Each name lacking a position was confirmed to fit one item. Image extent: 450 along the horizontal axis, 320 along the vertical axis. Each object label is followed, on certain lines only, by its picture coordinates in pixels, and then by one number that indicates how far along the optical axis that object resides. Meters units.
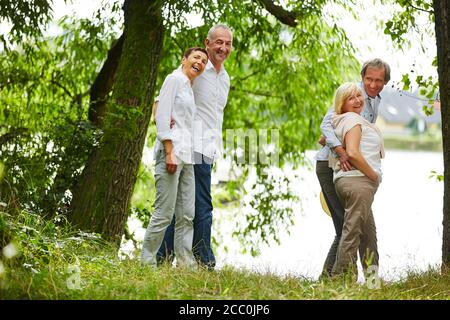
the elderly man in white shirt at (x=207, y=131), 7.46
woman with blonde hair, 6.92
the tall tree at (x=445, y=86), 7.50
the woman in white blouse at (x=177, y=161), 7.06
